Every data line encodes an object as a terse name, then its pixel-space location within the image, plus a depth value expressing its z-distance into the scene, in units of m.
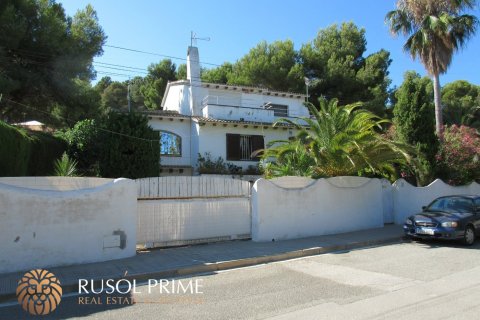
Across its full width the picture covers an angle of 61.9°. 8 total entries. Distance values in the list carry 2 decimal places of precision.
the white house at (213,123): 23.22
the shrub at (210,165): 22.23
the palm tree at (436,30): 20.80
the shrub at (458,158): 18.55
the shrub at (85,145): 18.67
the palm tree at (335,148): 13.82
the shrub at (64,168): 13.48
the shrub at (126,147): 18.19
